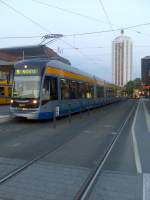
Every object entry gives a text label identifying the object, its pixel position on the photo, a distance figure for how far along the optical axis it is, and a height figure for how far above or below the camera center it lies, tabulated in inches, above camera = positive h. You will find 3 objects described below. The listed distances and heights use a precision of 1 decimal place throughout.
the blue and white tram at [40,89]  647.1 +12.0
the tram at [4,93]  1385.3 +8.1
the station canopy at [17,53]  2109.1 +335.8
